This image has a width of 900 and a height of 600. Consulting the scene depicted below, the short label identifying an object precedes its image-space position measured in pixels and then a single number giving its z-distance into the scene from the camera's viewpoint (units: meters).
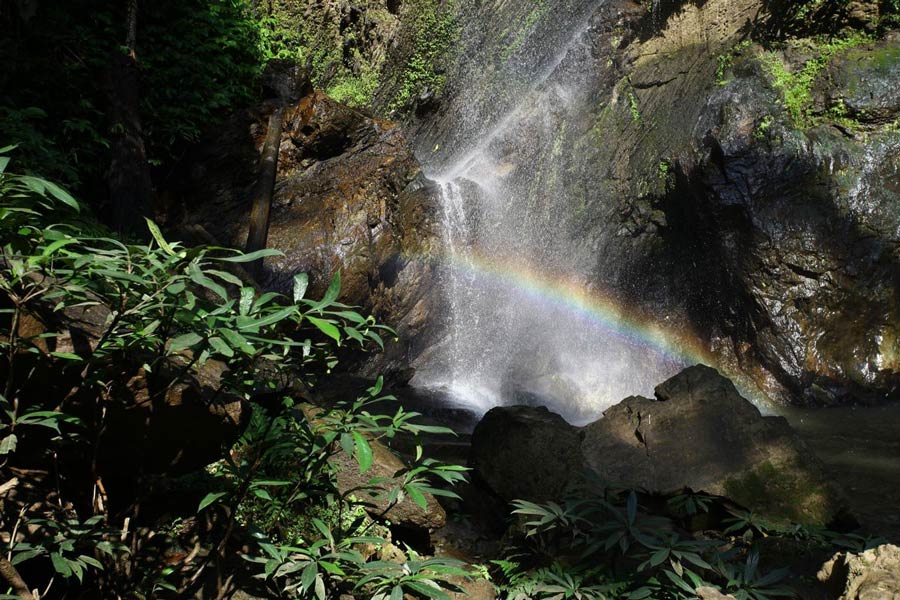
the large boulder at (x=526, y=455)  4.25
